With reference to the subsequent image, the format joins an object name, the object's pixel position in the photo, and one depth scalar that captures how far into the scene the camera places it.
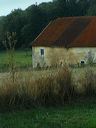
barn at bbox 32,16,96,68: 39.47
